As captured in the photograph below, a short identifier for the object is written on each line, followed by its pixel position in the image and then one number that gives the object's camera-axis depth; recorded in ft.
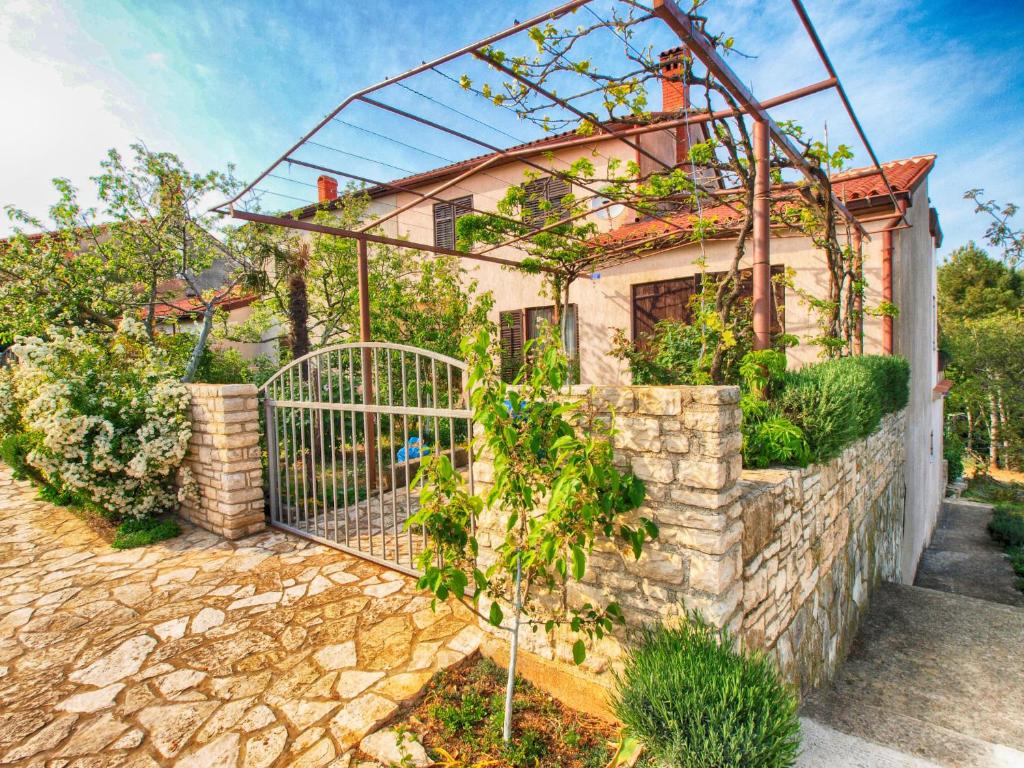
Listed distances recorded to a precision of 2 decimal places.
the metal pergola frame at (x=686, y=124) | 8.49
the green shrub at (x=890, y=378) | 16.56
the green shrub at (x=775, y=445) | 10.71
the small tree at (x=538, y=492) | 7.05
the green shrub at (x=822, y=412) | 11.42
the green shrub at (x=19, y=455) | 19.63
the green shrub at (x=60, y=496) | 18.04
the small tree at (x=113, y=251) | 23.59
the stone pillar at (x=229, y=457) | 15.58
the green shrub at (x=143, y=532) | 15.53
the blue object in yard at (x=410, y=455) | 22.08
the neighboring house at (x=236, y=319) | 29.99
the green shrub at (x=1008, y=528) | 35.40
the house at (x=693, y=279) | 23.81
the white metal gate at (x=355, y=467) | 11.82
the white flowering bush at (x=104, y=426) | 15.60
